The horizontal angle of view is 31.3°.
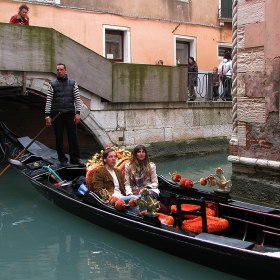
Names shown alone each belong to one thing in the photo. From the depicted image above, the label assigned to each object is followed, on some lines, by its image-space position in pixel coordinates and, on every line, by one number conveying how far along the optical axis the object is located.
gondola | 3.11
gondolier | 5.78
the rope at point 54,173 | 5.38
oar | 5.70
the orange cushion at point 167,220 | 3.86
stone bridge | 6.71
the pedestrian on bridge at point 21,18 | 6.90
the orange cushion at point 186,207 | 4.04
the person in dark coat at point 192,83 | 9.41
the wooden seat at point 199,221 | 3.56
